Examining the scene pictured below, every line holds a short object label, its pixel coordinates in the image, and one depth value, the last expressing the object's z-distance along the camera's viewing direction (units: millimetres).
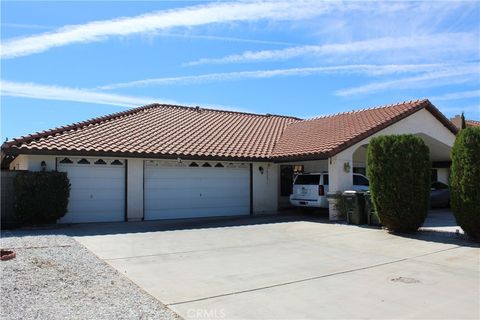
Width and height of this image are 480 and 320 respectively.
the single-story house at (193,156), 16828
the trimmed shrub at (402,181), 13414
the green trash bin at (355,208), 16141
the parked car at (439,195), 22873
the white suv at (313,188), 18641
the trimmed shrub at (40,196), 14820
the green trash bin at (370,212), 15632
